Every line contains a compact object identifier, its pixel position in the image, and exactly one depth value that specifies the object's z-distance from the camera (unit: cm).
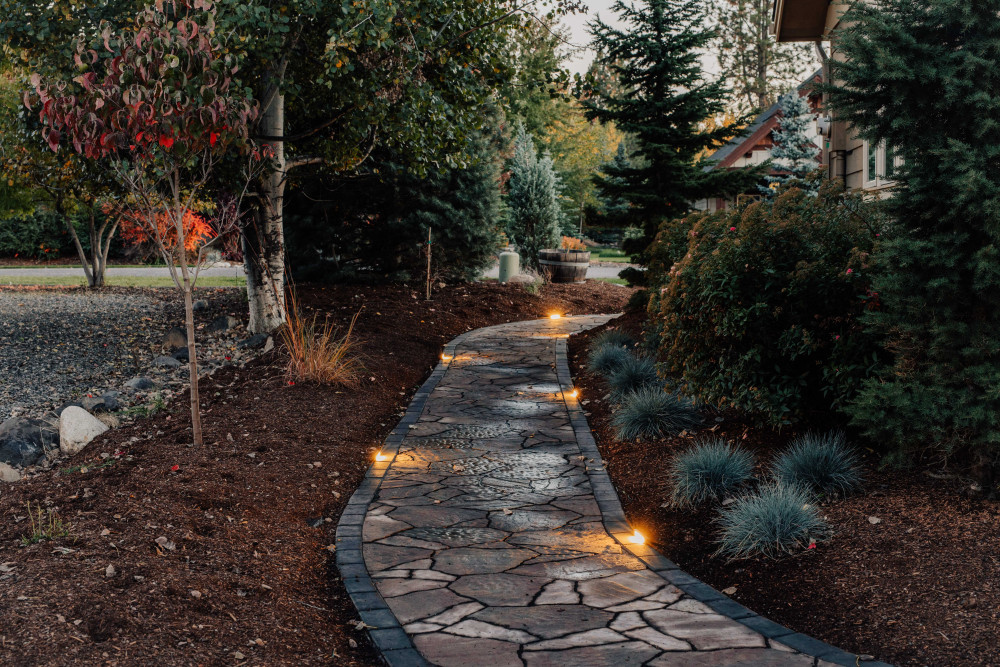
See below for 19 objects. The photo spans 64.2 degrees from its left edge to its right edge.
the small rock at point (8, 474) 604
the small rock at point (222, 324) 1116
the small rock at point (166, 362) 941
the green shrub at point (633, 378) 787
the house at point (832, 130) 959
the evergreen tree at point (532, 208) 2138
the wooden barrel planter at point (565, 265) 1923
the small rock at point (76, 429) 660
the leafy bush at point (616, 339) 993
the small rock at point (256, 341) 992
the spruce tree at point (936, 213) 423
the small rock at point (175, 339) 1049
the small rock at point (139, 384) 842
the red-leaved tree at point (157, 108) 496
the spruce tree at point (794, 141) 1900
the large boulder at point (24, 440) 653
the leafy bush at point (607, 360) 896
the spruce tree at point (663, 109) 1142
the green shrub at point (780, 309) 545
